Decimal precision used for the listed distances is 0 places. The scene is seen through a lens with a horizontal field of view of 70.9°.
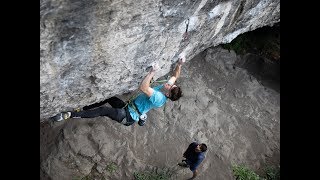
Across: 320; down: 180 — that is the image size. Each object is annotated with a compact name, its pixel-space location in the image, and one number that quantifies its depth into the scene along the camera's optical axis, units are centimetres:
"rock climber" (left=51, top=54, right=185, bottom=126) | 404
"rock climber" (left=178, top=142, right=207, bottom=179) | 498
